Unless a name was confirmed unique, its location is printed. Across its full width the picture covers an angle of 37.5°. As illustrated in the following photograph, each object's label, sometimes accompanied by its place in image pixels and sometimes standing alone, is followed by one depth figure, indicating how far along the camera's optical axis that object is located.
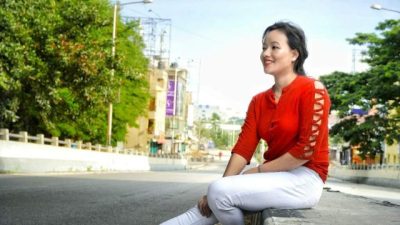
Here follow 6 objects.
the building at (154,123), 73.59
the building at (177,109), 85.69
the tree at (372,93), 36.75
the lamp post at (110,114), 36.59
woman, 3.71
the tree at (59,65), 20.16
